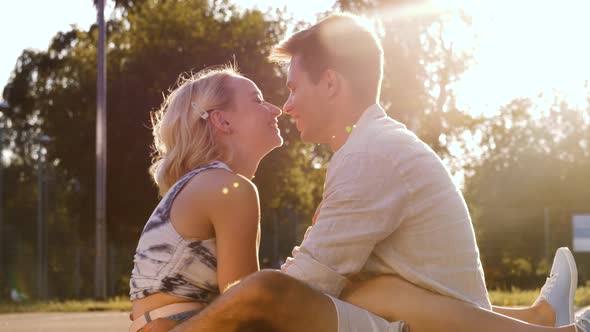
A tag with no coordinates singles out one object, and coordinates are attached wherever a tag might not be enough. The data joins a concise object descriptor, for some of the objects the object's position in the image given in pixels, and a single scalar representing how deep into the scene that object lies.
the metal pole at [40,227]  32.70
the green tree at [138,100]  27.59
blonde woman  4.01
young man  3.32
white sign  24.12
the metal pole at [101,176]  21.31
